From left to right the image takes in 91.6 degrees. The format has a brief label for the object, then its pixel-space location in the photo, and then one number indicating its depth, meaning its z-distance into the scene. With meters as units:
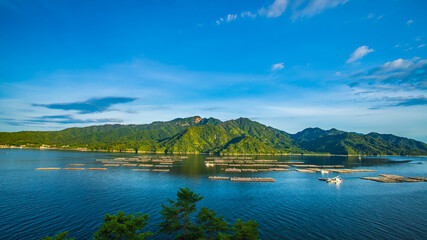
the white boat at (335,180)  94.37
